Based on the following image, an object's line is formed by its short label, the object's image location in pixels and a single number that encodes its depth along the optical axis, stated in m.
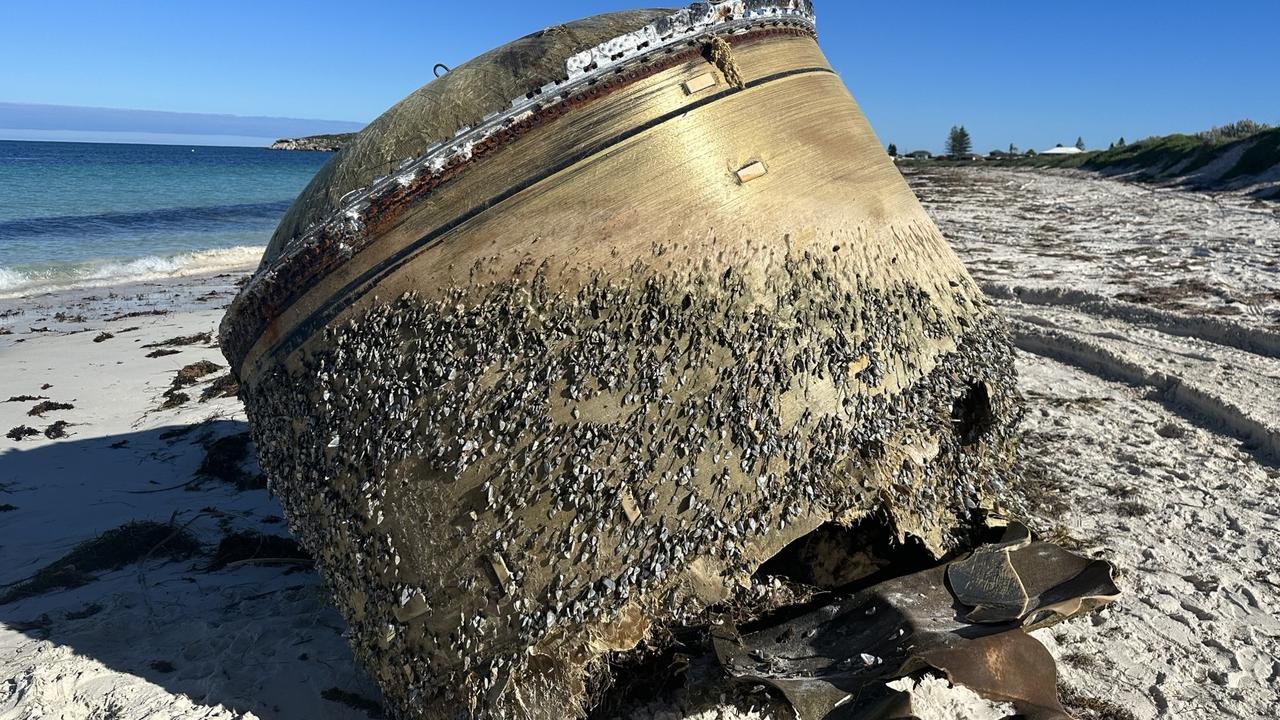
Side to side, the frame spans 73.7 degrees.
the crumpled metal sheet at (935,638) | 2.22
